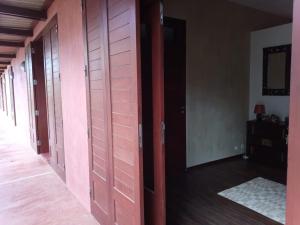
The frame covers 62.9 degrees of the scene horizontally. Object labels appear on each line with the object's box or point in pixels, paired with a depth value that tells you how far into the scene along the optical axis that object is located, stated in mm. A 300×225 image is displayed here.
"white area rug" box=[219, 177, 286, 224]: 2601
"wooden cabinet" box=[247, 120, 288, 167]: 3973
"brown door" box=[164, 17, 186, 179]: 3645
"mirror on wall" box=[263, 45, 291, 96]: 4121
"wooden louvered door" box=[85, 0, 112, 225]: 2146
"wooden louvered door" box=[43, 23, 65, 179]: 3635
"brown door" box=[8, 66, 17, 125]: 8312
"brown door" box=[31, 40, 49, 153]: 4909
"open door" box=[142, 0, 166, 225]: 1724
